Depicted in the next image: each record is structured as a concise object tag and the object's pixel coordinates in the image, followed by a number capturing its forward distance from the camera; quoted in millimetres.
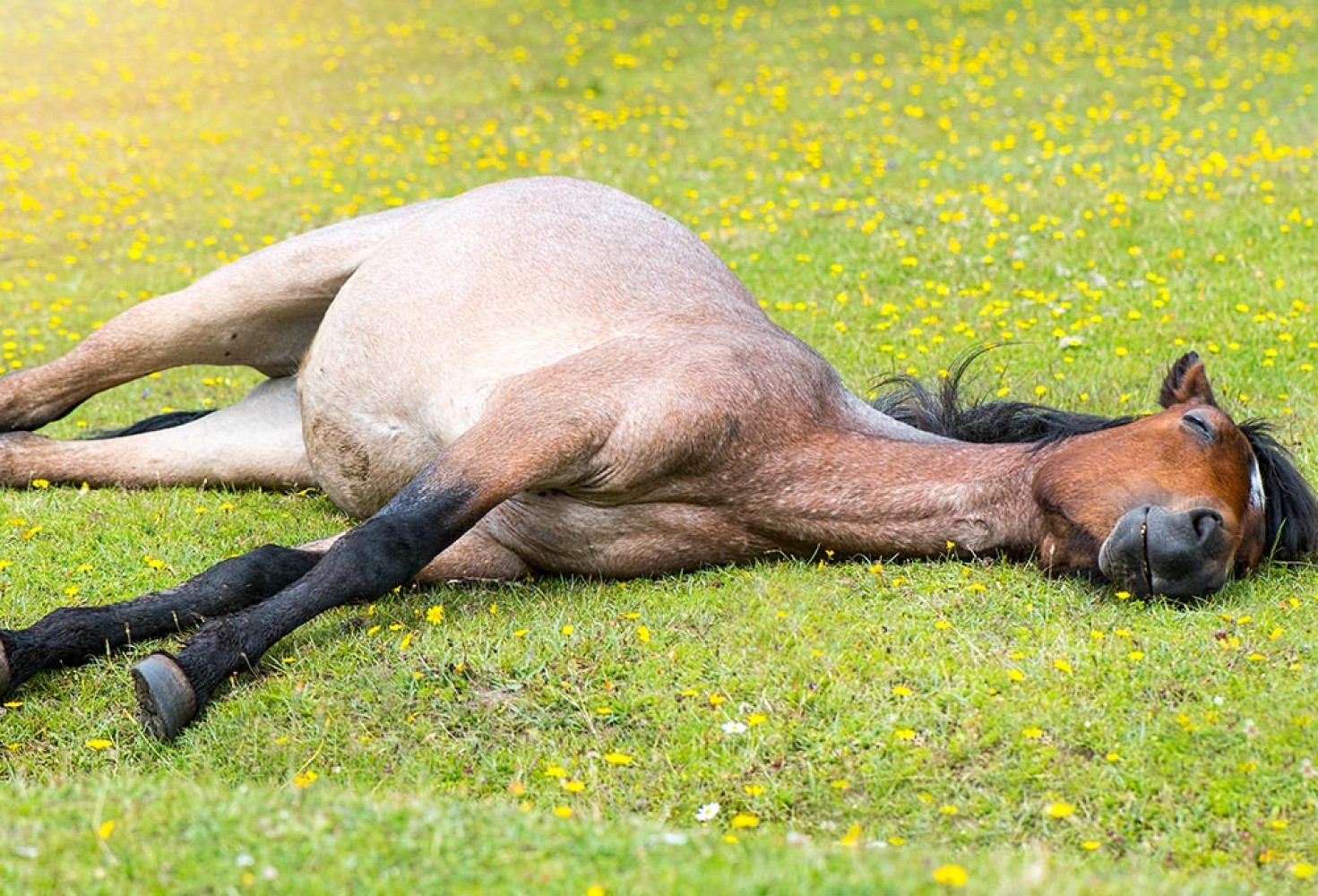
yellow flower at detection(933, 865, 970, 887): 6207
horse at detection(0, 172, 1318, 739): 10109
